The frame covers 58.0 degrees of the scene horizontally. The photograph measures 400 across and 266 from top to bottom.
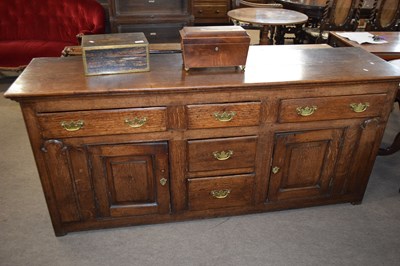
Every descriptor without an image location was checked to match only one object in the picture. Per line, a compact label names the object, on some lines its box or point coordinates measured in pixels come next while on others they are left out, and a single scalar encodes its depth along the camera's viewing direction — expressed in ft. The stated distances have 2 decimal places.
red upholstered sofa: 12.84
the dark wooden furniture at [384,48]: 8.59
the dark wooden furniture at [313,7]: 14.53
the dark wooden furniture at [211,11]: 19.58
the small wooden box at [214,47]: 5.79
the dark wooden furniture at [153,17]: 12.60
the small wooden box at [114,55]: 5.61
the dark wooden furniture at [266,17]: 12.40
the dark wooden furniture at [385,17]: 13.56
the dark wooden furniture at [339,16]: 13.33
